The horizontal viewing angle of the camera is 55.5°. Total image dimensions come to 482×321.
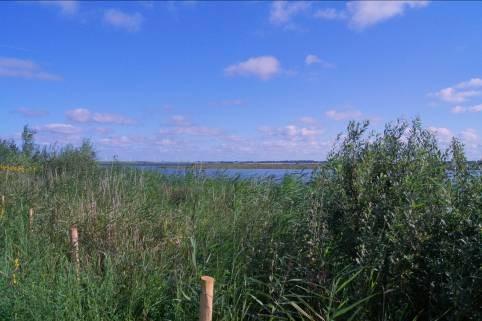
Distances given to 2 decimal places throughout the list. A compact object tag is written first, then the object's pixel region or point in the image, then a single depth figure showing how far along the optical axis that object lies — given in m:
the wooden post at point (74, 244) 4.88
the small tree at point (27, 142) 17.29
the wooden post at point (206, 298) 3.27
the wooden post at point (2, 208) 6.95
